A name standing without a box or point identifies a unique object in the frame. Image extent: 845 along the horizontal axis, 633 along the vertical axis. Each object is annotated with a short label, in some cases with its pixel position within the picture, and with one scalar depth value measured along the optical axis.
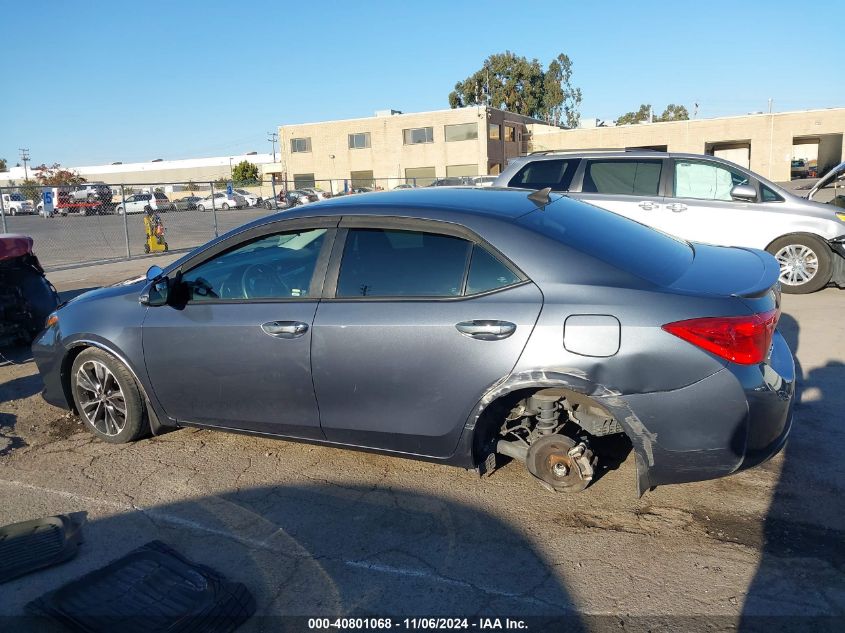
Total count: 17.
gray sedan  3.13
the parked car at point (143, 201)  31.12
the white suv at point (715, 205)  8.39
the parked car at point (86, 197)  15.89
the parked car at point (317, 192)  37.58
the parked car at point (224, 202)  46.25
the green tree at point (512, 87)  80.25
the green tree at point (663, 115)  101.94
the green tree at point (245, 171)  71.75
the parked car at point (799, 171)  53.23
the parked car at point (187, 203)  35.92
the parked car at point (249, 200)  47.29
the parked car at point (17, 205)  44.66
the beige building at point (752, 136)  47.19
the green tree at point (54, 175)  74.88
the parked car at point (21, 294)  6.71
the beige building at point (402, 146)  51.56
